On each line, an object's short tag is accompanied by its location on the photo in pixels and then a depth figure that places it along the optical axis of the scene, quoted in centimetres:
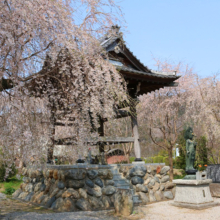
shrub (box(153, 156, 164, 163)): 2010
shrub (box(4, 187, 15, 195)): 1124
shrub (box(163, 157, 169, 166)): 1897
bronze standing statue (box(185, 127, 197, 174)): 805
